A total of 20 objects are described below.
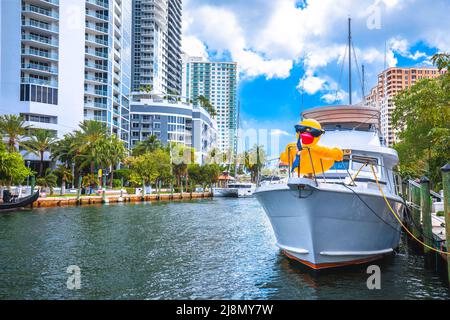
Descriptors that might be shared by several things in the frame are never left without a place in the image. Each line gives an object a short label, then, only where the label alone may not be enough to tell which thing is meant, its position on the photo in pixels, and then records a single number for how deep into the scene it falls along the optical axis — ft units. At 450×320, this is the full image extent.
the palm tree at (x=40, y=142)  174.70
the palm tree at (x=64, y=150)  181.46
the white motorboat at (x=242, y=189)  242.17
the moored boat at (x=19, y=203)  111.34
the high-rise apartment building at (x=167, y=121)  349.82
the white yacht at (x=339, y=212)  37.45
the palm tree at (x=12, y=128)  158.51
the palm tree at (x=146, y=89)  347.83
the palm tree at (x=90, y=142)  176.65
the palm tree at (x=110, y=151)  178.19
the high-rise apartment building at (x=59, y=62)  200.44
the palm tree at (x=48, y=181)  154.40
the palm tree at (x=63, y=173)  164.45
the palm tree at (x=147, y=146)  256.52
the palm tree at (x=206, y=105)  400.80
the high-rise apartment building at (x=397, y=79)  449.89
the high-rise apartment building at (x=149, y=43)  393.29
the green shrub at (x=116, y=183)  231.09
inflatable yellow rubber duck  36.63
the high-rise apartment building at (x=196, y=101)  403.13
